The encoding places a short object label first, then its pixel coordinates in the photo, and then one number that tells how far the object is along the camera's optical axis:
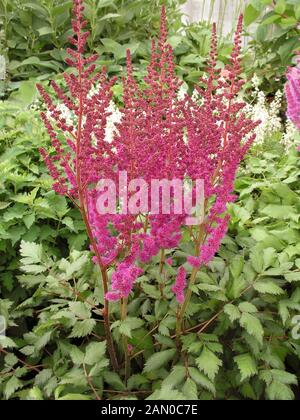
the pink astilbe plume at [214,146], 1.59
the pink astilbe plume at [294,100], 2.59
